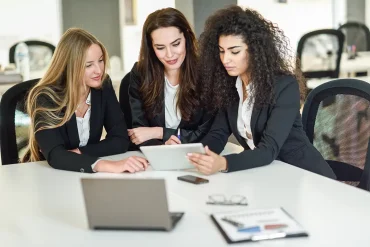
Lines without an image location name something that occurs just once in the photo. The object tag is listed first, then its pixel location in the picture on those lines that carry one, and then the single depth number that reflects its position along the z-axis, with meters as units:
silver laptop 2.87
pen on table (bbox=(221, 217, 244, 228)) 2.88
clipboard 2.80
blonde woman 4.23
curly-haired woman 3.99
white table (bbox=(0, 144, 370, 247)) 2.86
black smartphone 3.63
